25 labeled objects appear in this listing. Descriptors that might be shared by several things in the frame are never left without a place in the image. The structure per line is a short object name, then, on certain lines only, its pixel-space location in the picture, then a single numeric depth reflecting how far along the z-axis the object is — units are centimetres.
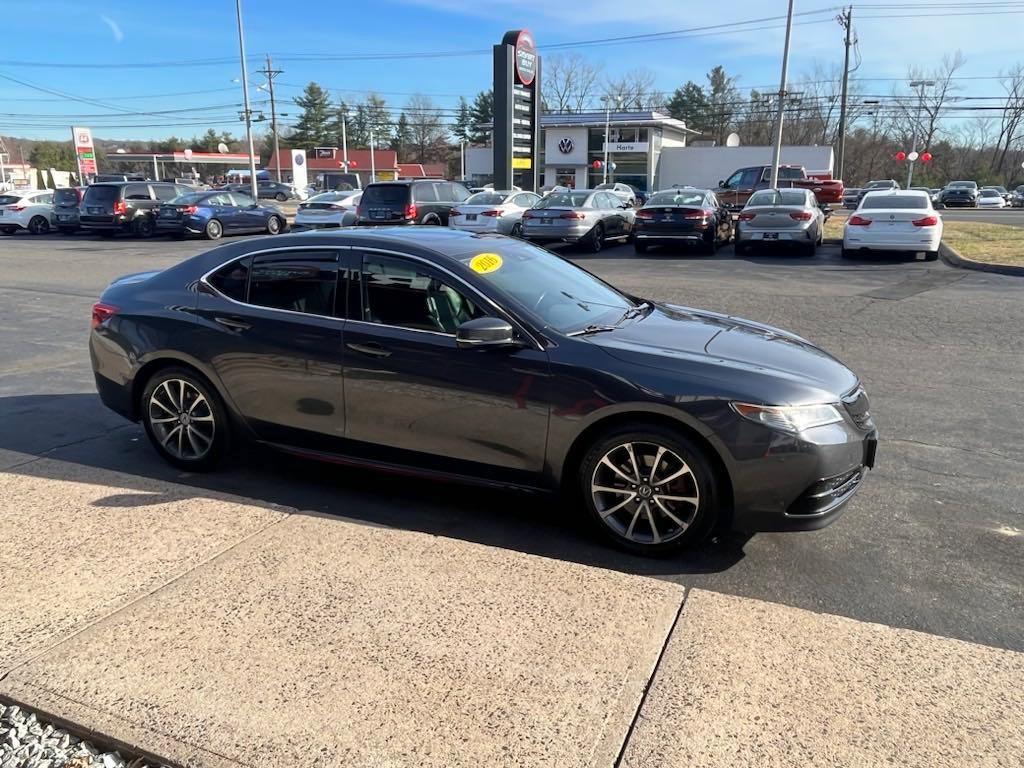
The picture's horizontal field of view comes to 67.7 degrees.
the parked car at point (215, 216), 2411
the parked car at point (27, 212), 2789
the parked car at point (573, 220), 1853
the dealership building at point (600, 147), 5919
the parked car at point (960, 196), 4803
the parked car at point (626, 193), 2716
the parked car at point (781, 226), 1684
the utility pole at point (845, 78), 5206
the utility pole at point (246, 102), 3734
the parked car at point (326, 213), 2295
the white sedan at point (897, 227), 1539
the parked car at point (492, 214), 1981
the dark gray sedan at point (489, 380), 358
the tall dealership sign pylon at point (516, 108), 2448
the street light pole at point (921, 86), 7369
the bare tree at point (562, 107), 9434
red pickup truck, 2869
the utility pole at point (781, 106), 2680
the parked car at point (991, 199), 4975
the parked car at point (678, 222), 1777
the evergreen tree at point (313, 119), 11162
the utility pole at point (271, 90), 7574
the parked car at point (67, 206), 2681
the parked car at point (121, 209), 2511
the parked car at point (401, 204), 2106
